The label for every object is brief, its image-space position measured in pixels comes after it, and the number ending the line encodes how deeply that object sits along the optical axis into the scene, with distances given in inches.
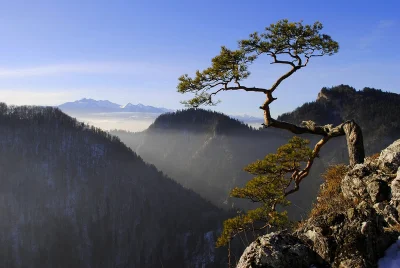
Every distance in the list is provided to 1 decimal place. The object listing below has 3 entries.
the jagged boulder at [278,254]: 344.2
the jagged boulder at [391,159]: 503.6
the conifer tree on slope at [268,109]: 622.8
